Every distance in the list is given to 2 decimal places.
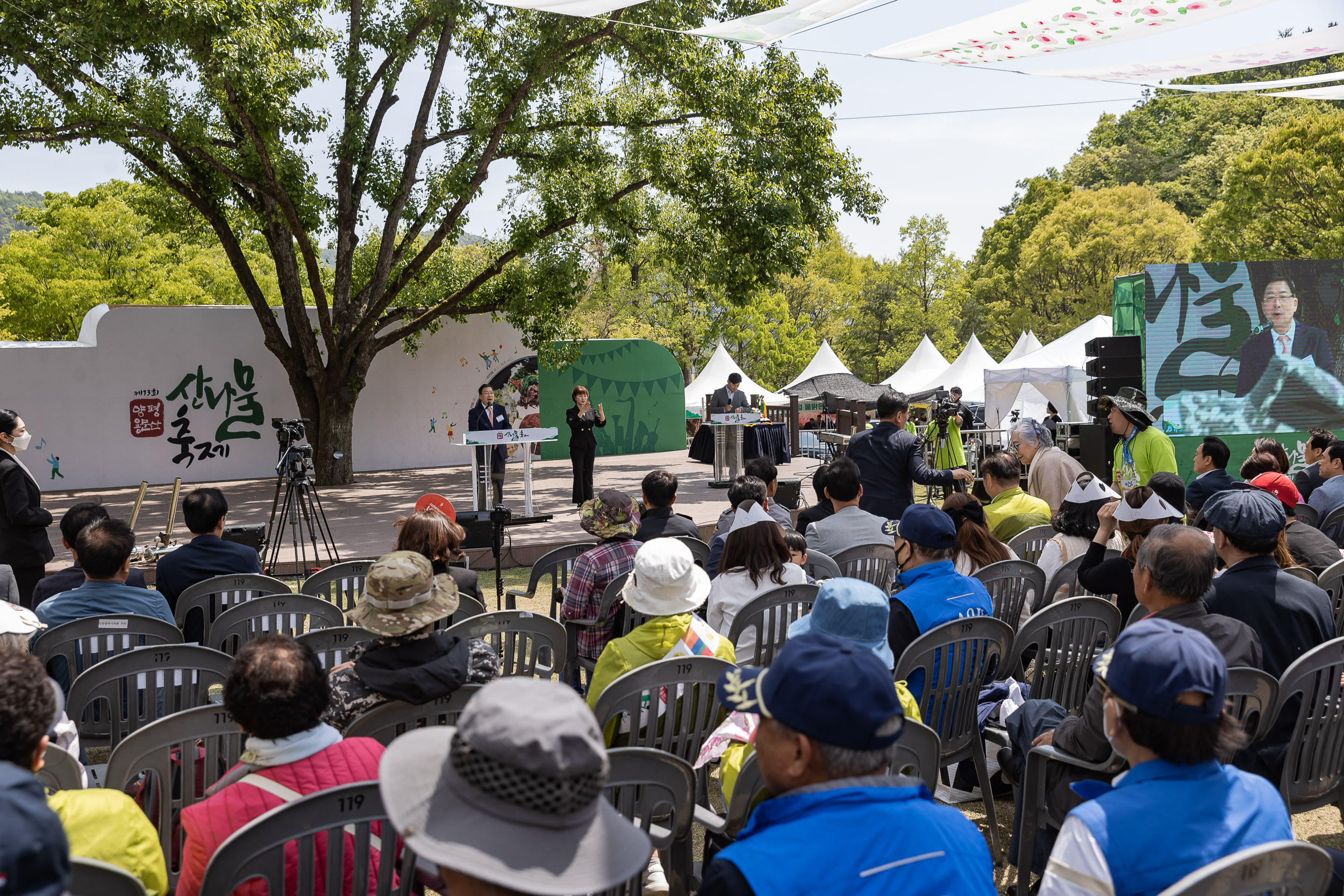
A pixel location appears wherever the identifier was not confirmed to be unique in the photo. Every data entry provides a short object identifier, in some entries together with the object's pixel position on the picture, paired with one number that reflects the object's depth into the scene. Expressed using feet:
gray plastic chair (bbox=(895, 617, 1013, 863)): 10.57
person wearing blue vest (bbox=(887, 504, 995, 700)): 11.34
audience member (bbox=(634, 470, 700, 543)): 17.51
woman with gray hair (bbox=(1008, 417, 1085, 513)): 22.27
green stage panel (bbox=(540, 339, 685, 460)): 65.51
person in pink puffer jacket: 6.17
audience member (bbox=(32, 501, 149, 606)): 14.06
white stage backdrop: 48.62
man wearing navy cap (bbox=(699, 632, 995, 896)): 4.59
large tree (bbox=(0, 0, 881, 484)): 38.09
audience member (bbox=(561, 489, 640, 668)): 13.93
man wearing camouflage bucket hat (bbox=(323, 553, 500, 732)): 8.68
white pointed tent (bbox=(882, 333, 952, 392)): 90.33
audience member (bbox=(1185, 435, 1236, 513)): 19.51
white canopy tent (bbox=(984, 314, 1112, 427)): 64.54
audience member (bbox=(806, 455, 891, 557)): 17.25
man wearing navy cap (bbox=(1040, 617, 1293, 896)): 5.44
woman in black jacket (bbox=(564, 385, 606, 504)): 38.42
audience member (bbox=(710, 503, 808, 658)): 13.01
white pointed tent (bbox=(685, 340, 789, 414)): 80.53
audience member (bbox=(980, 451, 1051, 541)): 18.51
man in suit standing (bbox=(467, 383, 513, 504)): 36.09
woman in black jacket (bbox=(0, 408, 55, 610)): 18.48
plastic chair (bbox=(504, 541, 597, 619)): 16.84
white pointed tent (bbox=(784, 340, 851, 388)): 94.43
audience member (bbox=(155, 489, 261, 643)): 15.01
